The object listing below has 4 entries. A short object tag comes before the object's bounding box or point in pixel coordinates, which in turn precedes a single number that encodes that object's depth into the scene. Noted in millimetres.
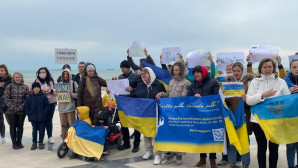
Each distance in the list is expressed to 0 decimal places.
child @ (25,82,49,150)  7973
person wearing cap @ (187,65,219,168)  5801
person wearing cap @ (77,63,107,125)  7465
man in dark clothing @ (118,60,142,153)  7500
